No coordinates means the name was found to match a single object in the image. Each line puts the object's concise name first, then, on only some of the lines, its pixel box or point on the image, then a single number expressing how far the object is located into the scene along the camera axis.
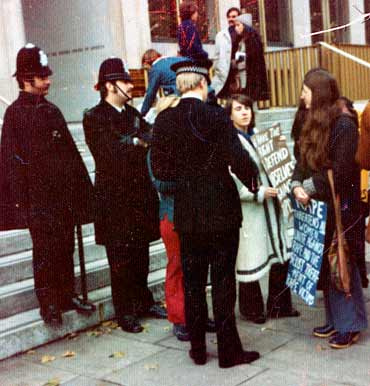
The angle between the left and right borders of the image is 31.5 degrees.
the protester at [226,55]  9.84
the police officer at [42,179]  4.96
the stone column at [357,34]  17.03
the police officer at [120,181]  5.14
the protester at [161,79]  5.78
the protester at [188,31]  7.02
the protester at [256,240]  5.14
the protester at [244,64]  9.85
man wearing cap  4.18
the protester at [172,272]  4.88
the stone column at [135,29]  10.98
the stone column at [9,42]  9.27
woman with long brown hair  4.46
